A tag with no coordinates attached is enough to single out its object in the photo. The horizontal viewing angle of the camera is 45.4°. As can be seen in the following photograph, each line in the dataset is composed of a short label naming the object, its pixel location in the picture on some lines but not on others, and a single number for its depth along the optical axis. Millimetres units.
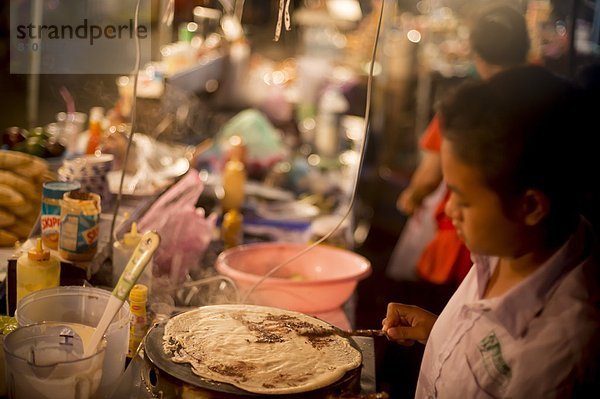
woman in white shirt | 1419
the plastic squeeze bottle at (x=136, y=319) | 2006
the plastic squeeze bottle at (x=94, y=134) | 3254
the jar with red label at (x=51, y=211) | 2273
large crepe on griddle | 1542
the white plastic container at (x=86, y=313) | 1661
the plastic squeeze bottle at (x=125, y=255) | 2227
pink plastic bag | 2570
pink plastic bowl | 2320
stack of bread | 2471
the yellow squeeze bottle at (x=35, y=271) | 1919
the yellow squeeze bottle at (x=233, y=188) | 3604
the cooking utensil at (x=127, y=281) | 1487
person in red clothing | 3416
